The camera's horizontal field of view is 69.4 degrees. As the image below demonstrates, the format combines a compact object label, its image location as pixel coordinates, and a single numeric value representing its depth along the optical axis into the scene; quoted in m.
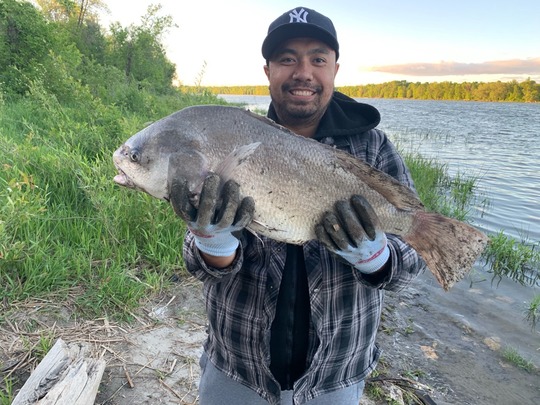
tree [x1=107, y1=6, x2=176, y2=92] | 28.00
